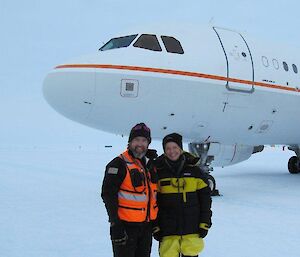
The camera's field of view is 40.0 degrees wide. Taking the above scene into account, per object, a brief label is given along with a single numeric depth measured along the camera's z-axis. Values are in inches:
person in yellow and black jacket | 159.6
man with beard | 150.3
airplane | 337.7
